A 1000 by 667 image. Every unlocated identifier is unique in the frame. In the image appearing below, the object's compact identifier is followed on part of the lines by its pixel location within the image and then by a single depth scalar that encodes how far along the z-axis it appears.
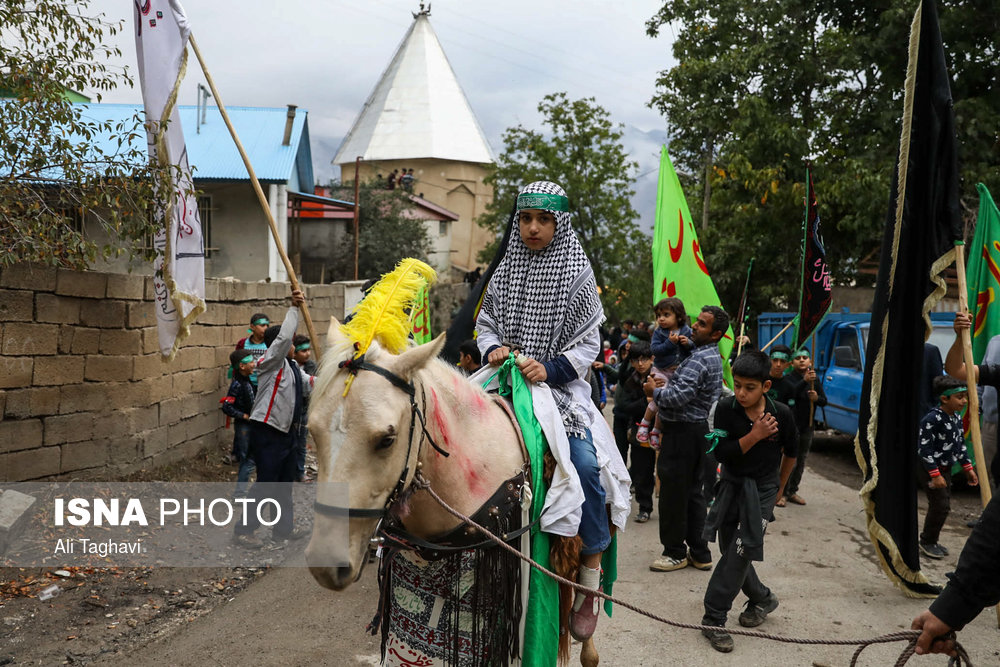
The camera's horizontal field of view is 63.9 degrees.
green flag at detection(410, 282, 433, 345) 8.14
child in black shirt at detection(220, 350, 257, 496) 7.27
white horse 2.54
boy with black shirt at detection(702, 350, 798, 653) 4.81
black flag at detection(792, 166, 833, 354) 7.66
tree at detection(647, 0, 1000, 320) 14.34
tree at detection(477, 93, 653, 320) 28.31
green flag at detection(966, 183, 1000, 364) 6.64
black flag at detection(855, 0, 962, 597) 4.16
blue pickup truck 10.30
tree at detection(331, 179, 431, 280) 25.00
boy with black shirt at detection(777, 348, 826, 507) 8.23
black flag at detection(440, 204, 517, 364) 8.26
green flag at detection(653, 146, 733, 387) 8.26
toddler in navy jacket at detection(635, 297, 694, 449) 7.58
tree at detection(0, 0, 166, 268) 6.27
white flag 5.36
